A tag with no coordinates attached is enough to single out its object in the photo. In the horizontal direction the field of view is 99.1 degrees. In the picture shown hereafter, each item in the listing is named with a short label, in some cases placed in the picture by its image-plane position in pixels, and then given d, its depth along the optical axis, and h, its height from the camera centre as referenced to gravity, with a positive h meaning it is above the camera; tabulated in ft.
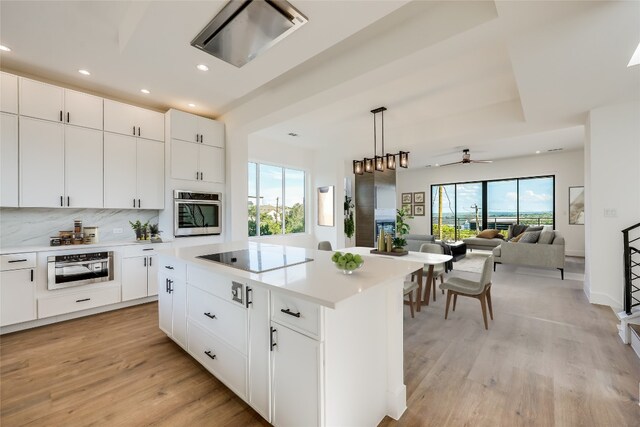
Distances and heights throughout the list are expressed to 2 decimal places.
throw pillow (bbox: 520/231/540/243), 18.40 -1.72
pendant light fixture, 14.33 +2.69
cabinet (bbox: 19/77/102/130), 10.11 +4.27
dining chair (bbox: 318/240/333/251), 13.23 -1.64
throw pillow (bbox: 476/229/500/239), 26.12 -2.10
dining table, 10.61 -1.83
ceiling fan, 21.56 +4.38
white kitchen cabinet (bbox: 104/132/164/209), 12.04 +1.86
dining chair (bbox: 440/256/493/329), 9.54 -2.73
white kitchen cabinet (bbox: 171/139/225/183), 13.24 +2.59
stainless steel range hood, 6.06 +4.54
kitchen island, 4.31 -2.34
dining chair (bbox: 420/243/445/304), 12.59 -1.86
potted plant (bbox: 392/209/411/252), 12.08 -1.38
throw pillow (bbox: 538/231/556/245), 17.62 -1.62
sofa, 17.02 -2.64
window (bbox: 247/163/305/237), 19.11 +0.92
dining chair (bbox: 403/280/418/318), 9.92 -2.82
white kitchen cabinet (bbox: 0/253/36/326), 9.30 -2.66
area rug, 18.91 -3.92
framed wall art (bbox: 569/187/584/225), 23.70 +0.61
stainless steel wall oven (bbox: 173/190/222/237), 13.20 -0.03
